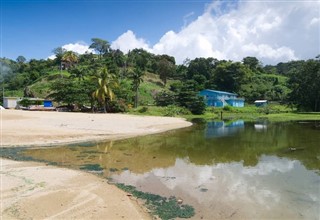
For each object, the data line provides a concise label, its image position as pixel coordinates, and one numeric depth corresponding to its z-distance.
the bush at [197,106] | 50.88
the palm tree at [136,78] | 51.48
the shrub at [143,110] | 46.14
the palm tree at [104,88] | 43.55
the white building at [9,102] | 52.33
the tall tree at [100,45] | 89.55
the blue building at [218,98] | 65.55
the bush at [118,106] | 46.15
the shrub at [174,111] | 46.62
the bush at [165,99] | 53.56
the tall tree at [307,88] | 56.26
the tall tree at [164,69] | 78.36
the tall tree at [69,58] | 72.64
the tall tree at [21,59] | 100.21
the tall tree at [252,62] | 97.29
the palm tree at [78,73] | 54.42
